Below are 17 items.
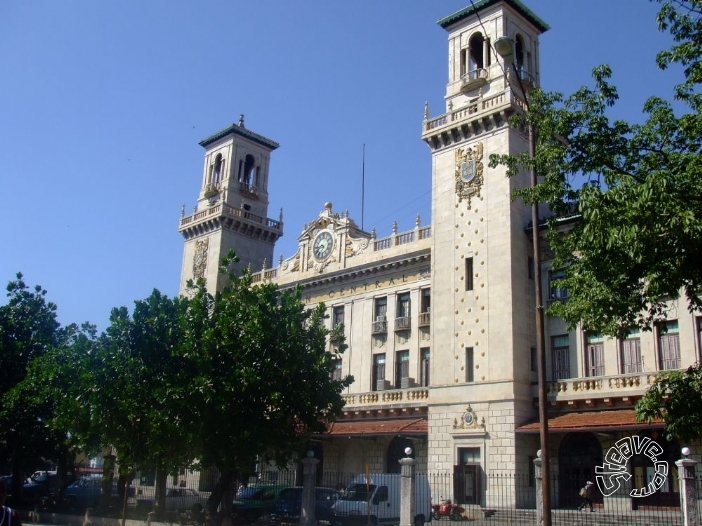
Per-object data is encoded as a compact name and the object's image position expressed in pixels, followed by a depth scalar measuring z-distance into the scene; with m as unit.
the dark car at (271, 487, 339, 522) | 26.21
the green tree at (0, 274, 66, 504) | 36.97
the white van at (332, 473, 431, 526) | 25.44
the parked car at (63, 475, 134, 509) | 36.91
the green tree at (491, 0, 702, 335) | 14.62
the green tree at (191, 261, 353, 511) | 25.39
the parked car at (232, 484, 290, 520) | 29.41
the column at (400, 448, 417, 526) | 23.06
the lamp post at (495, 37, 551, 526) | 16.88
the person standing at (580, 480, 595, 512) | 28.20
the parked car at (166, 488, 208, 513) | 35.06
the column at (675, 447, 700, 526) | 19.50
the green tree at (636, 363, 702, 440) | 16.23
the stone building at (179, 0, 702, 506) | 31.41
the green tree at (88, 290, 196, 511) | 25.47
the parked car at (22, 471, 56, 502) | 43.42
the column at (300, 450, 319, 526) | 25.45
